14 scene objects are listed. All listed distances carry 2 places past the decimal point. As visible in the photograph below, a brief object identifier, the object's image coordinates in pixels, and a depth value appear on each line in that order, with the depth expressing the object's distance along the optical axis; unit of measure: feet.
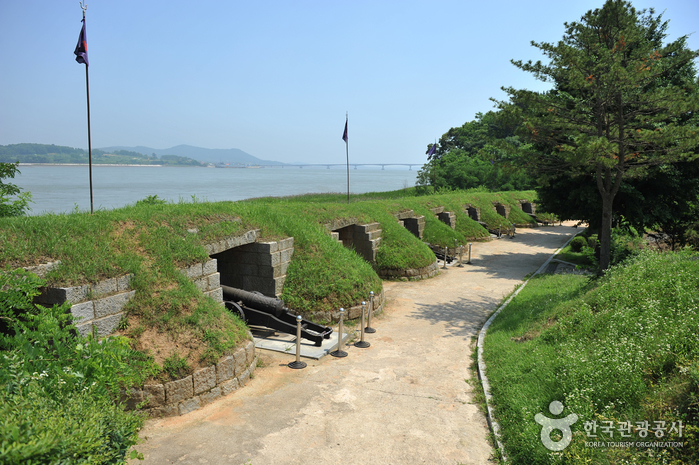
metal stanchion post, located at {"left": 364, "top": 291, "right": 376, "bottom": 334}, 33.43
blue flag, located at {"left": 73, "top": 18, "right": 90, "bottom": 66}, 31.40
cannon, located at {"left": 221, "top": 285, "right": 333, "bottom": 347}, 29.63
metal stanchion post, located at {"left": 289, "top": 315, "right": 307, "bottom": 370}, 26.05
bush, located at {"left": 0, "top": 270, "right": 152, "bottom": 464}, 9.62
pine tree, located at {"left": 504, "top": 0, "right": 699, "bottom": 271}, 33.06
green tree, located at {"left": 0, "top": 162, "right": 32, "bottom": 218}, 36.29
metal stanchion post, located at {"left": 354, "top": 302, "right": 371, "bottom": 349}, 30.14
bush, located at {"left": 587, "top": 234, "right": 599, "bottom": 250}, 56.94
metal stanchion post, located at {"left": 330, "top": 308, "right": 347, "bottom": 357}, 28.27
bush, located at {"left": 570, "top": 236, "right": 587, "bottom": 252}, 73.51
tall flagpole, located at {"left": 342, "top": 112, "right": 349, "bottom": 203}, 69.26
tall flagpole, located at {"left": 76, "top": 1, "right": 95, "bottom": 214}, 30.94
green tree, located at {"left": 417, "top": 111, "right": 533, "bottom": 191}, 135.54
